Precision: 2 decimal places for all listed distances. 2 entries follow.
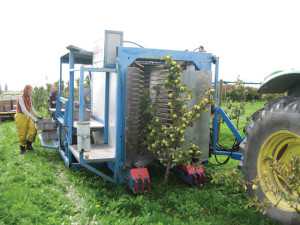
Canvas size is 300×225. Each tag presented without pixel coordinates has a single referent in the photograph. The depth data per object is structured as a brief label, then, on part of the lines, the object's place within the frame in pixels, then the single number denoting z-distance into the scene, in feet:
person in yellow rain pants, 20.88
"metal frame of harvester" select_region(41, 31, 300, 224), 8.85
